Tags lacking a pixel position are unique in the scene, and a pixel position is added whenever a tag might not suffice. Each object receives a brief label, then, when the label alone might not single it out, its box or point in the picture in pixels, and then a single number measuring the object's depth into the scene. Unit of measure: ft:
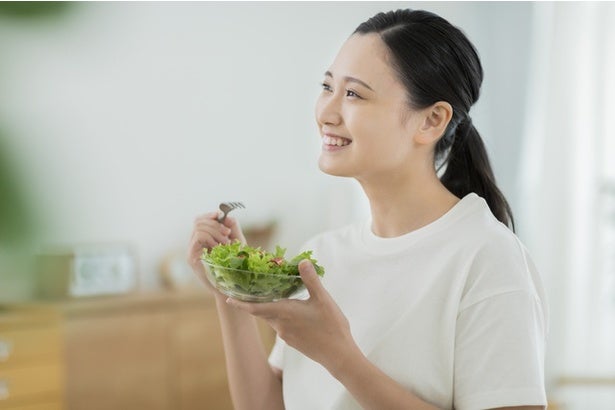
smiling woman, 4.22
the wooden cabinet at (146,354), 11.57
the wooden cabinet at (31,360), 10.85
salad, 4.14
